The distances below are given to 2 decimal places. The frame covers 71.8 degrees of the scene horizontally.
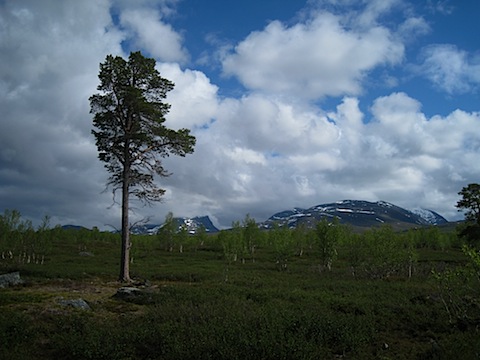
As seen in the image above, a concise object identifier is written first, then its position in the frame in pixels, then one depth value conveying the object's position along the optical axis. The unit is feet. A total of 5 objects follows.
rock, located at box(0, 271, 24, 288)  68.33
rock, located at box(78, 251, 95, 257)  177.11
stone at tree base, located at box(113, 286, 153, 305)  52.31
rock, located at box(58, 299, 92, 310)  45.05
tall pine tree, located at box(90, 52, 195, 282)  73.26
